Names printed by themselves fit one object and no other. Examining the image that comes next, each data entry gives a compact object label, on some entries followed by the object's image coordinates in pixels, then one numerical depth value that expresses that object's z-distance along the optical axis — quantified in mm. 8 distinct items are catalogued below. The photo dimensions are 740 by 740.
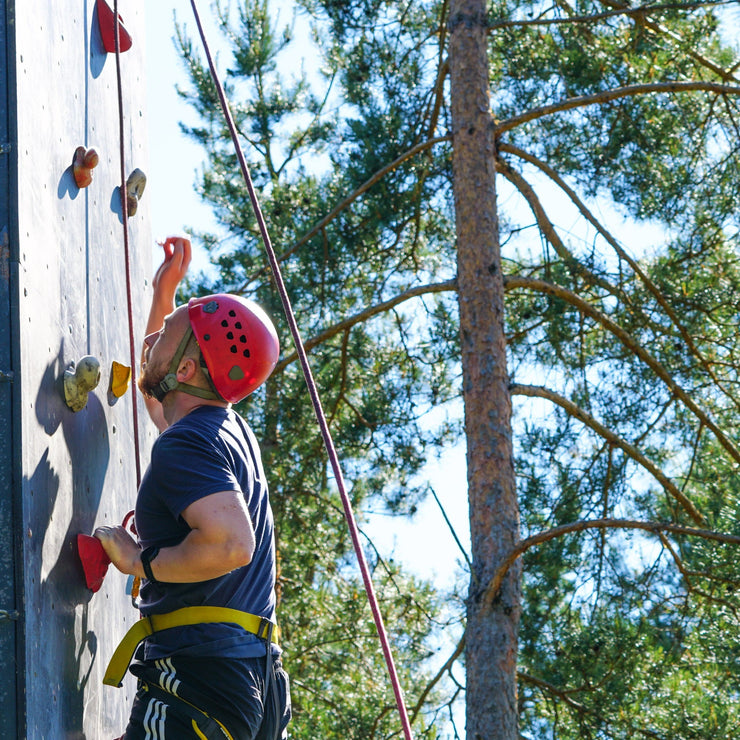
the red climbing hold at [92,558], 5148
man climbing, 4395
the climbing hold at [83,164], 5602
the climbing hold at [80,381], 5176
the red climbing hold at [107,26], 6379
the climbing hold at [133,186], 6598
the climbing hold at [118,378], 5871
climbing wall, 4504
